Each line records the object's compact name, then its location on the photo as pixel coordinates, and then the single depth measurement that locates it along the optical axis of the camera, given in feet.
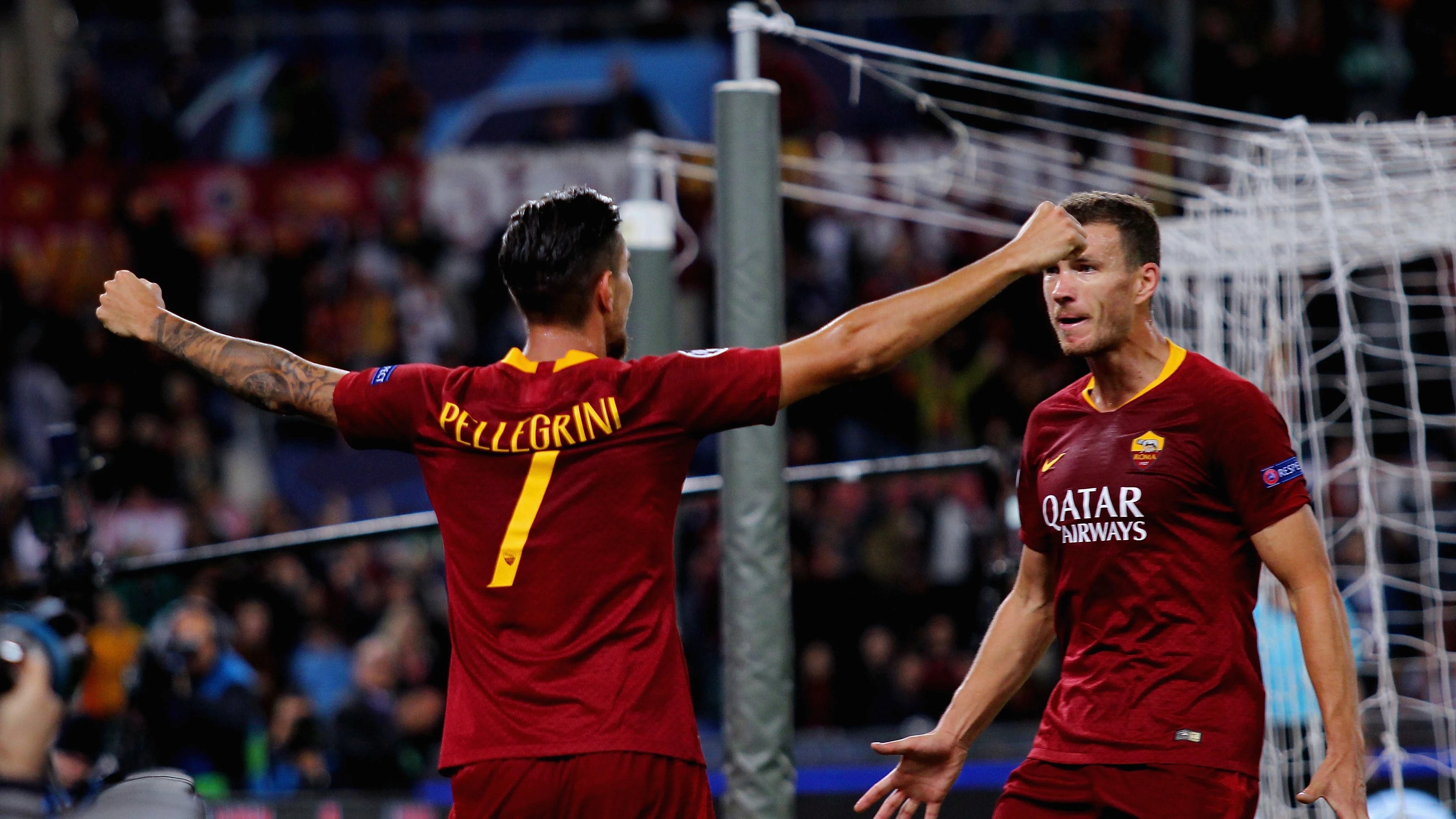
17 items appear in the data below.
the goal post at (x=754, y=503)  30.86
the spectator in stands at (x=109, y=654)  64.54
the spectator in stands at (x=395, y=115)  96.48
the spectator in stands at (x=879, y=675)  64.49
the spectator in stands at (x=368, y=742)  58.44
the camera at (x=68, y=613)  15.78
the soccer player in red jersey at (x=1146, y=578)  22.94
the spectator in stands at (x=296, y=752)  56.70
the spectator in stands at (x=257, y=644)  68.49
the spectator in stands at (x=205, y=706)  55.26
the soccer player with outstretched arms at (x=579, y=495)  19.40
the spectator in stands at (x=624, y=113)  93.56
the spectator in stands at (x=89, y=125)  97.14
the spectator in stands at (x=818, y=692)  65.82
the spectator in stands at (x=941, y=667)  64.59
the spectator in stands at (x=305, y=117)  96.58
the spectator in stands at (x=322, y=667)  69.21
